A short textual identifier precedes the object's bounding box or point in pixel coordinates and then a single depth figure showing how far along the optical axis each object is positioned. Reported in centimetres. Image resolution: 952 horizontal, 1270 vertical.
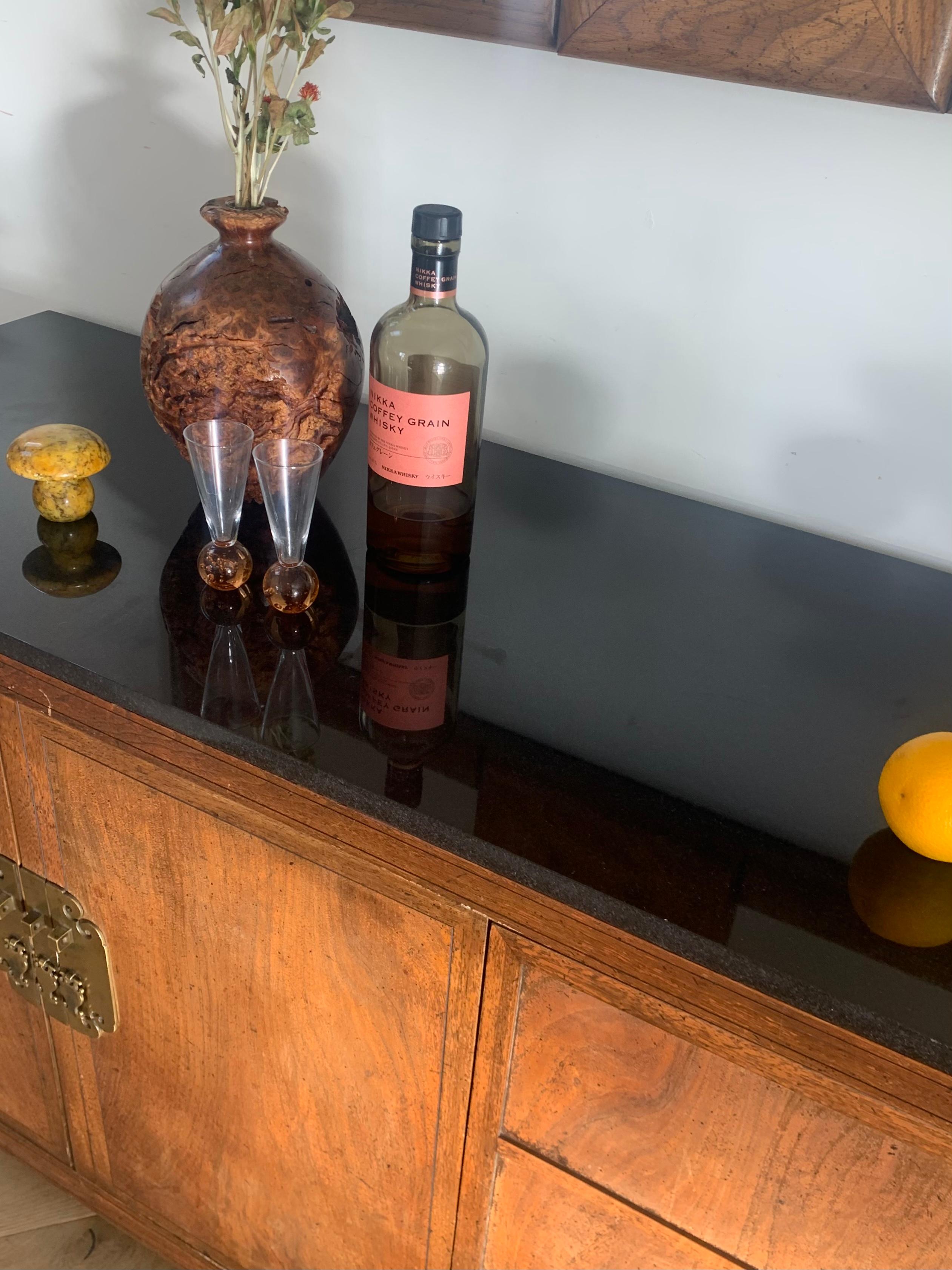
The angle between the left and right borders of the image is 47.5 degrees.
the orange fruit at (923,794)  65
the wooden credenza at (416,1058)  66
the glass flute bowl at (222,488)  85
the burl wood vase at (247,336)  91
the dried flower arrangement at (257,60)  84
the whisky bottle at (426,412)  85
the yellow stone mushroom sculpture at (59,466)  93
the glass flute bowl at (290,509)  84
